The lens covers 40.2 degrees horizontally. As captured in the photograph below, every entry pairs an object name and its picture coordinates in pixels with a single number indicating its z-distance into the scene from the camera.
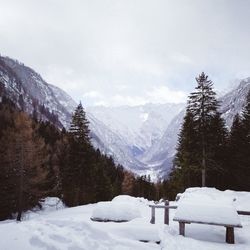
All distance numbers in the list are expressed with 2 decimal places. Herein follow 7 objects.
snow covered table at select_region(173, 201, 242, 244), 15.19
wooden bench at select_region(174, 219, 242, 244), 15.06
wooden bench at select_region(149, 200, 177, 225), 18.89
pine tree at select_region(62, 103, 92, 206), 55.09
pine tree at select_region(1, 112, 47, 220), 34.50
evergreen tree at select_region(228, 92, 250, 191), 45.19
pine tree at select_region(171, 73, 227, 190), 40.09
